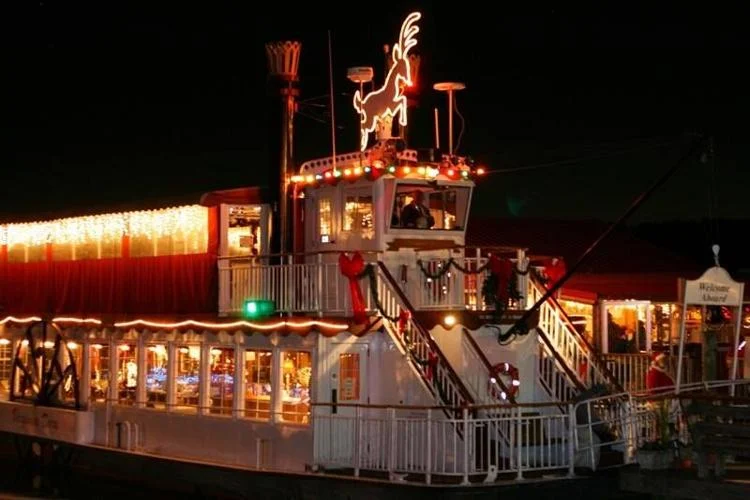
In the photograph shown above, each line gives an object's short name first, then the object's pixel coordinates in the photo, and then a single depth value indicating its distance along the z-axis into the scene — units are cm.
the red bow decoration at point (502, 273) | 1902
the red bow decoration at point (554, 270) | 2109
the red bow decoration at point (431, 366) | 1831
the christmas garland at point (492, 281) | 1906
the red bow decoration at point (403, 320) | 1870
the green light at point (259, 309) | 1972
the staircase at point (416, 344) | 1819
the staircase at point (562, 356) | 2027
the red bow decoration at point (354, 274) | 1850
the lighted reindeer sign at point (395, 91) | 1995
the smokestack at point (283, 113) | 2150
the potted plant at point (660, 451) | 1584
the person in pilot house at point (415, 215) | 2052
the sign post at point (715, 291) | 1716
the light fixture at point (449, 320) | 1906
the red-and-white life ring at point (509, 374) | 1994
